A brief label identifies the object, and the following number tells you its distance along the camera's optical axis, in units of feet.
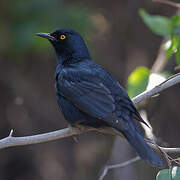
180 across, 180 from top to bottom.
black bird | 21.72
